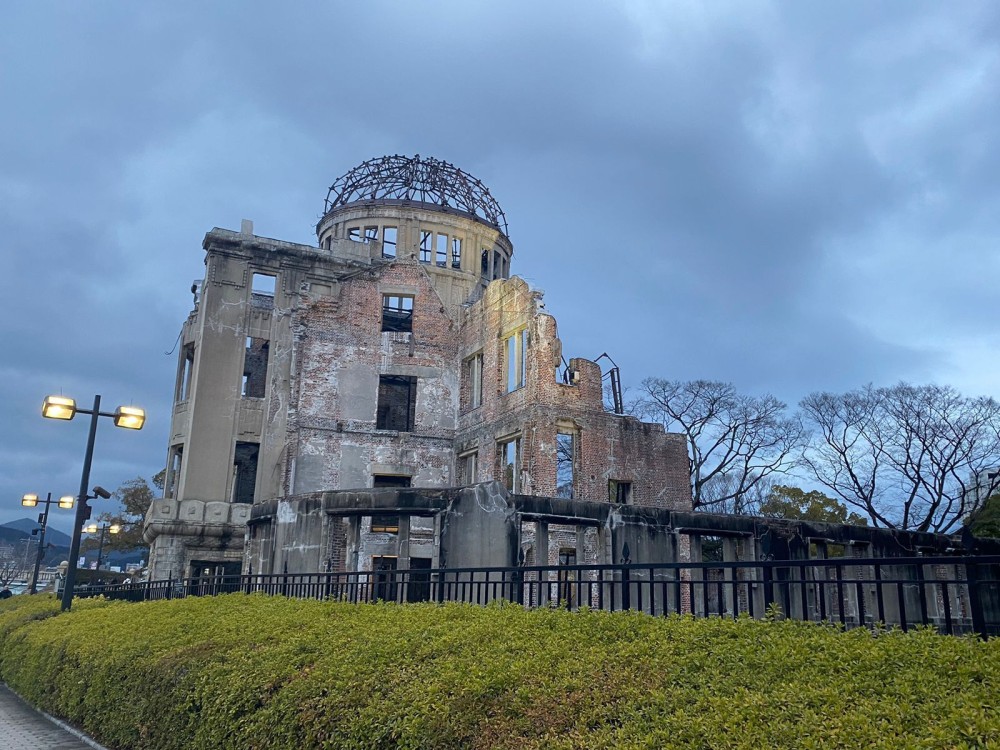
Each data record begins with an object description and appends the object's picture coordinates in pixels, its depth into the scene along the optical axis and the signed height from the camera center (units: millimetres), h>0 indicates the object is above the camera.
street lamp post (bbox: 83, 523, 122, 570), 36662 +1272
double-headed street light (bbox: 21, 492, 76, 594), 28250 +1577
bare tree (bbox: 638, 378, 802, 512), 41469 +6789
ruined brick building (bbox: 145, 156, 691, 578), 27516 +5681
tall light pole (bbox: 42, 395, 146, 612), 15484 +2532
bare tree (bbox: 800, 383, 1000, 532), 34375 +4931
